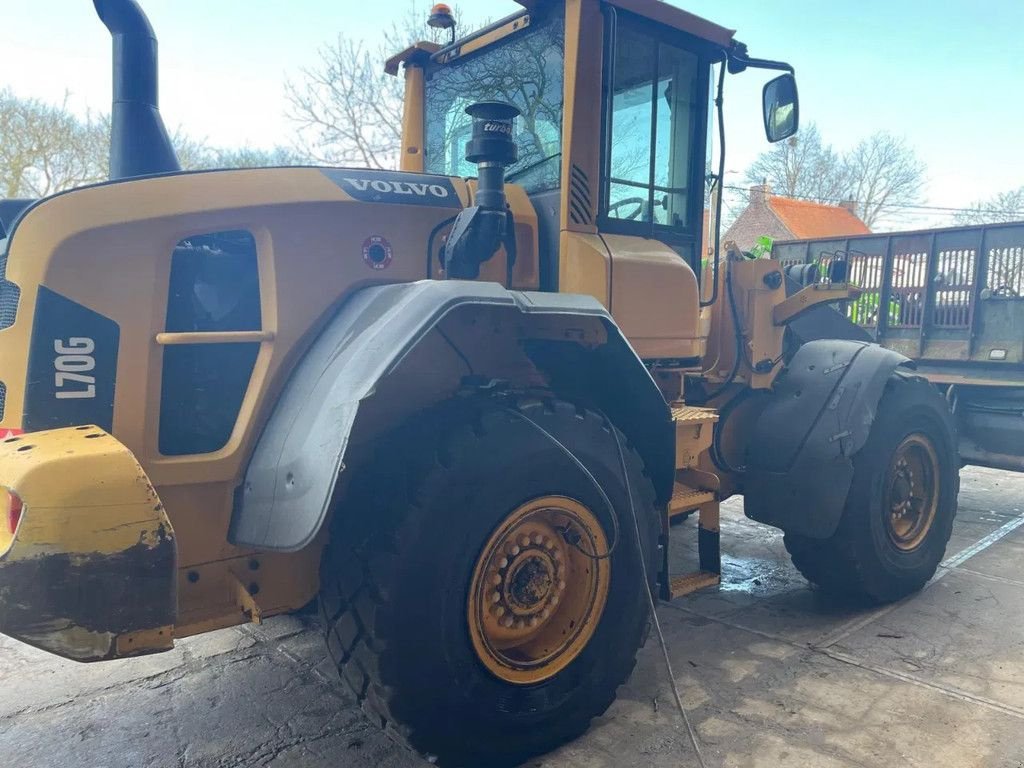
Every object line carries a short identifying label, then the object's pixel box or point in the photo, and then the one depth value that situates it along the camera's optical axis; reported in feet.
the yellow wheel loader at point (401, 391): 7.80
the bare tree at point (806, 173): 118.73
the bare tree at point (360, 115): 61.82
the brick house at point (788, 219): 100.48
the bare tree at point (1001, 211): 104.99
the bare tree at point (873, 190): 123.24
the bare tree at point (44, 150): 66.80
